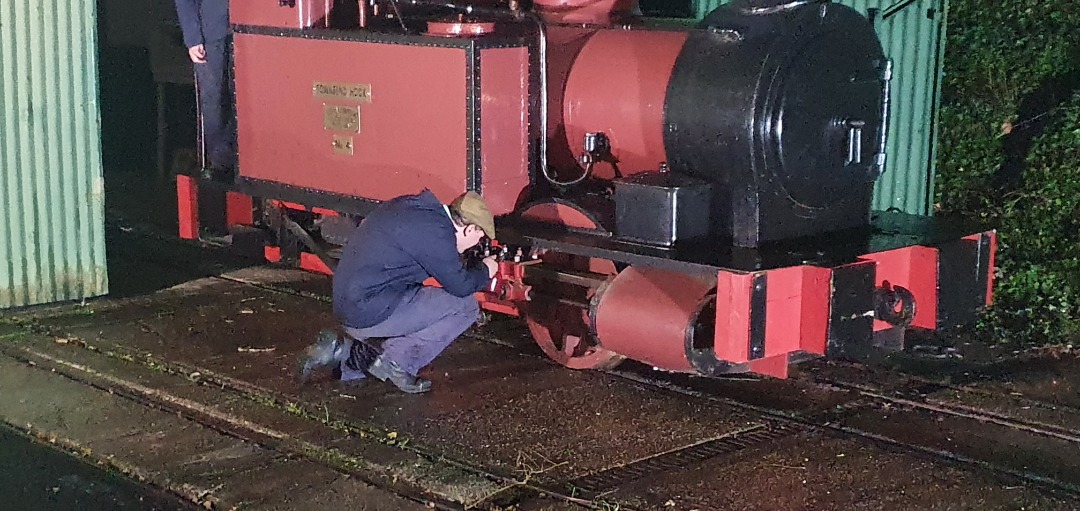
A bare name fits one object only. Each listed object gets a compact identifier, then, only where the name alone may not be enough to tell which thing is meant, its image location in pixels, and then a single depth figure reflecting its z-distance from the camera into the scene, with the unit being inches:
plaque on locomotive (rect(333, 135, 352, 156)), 272.5
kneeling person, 239.0
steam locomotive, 220.2
